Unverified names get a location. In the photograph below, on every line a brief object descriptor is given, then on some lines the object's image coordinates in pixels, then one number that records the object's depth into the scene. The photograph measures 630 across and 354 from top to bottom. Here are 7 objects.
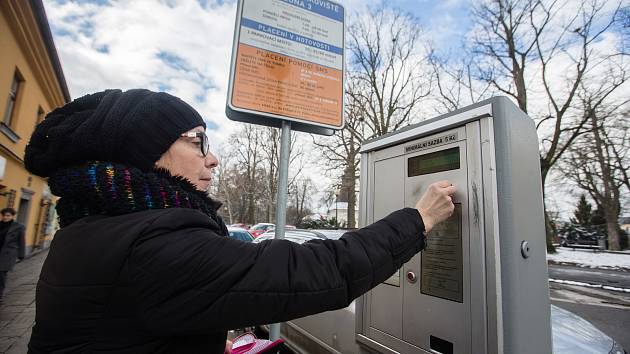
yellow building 8.12
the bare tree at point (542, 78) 13.39
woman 0.82
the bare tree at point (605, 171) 17.55
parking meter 1.28
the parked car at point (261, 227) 18.95
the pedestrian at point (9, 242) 4.96
